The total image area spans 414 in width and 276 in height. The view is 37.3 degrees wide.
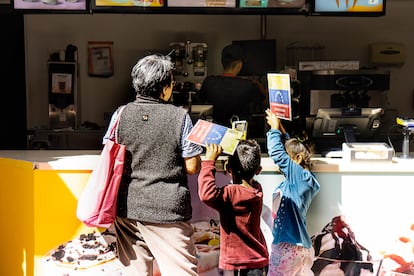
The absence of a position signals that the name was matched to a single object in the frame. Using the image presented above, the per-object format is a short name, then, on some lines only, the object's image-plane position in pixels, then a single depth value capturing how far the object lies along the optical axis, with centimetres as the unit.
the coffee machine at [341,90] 573
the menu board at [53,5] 481
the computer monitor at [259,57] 670
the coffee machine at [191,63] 658
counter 366
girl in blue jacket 360
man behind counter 581
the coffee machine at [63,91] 671
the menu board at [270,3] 486
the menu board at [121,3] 477
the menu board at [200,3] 485
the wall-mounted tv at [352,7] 494
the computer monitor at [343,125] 476
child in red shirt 322
